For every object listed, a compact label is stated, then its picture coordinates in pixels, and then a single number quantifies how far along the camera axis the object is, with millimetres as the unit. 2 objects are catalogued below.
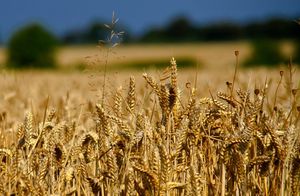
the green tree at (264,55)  61781
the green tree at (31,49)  63688
